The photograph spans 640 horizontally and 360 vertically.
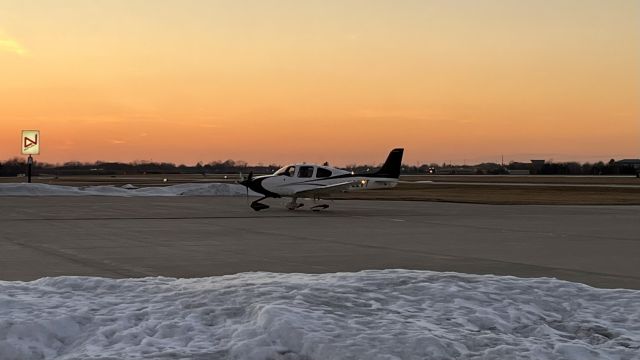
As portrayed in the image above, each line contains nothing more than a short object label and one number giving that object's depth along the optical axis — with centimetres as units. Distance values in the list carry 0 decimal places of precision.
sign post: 7288
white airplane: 3309
